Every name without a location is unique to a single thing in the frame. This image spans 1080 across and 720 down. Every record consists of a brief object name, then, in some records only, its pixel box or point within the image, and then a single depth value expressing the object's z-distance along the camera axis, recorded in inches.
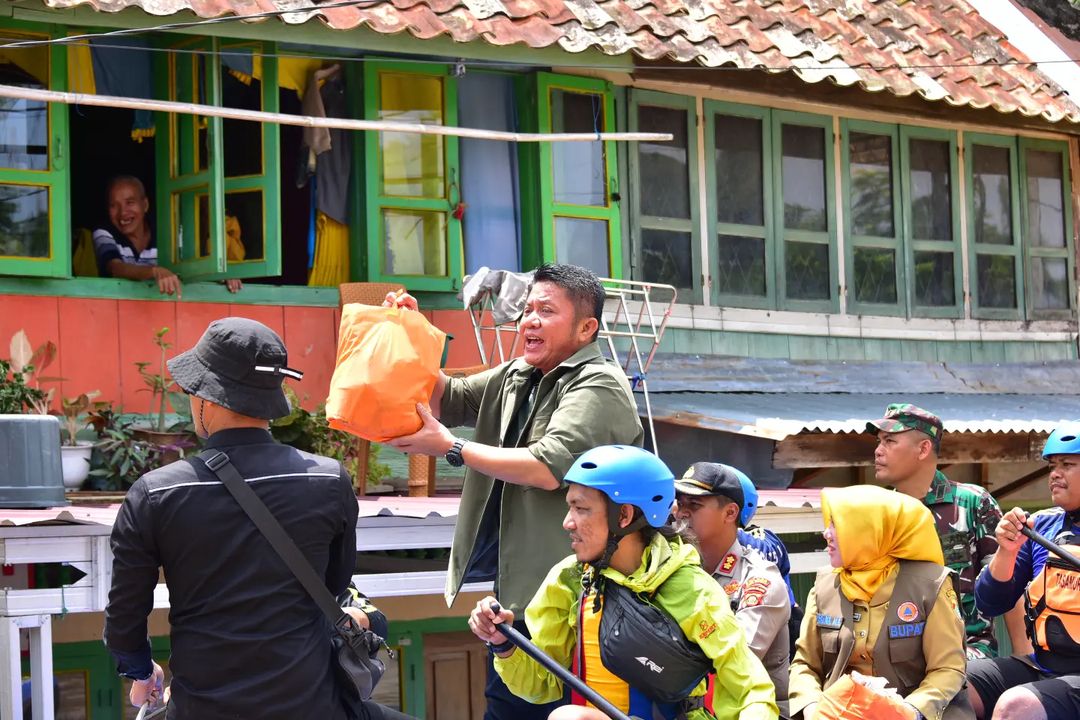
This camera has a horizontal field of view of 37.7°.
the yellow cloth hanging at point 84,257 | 352.2
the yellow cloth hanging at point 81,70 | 327.3
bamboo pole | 289.6
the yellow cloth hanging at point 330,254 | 361.4
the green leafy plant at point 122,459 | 307.3
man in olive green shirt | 179.0
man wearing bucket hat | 151.7
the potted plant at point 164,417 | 313.7
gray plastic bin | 267.3
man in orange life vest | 221.5
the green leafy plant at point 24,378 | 295.7
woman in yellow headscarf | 202.7
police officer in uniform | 204.2
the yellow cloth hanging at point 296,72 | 352.2
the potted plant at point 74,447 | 302.5
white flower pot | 301.9
